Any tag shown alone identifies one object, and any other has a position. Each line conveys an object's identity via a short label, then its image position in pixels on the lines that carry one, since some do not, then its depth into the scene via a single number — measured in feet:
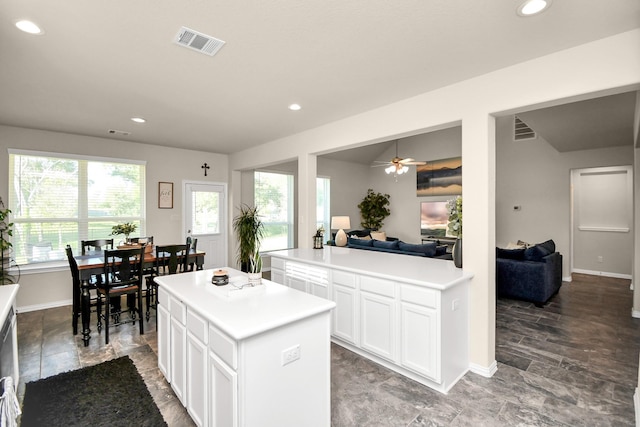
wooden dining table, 10.84
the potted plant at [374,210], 28.43
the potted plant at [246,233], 20.34
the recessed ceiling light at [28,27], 6.43
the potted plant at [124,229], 13.49
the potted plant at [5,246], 12.75
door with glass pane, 20.29
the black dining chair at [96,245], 14.50
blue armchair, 14.66
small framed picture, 18.81
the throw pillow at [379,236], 25.87
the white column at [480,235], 8.76
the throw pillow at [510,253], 15.64
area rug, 6.91
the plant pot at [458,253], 9.50
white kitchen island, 4.98
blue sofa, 14.88
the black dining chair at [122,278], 10.82
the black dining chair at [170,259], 12.60
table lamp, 20.97
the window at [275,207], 23.13
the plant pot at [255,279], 7.51
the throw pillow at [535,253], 15.03
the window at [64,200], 14.71
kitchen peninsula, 7.90
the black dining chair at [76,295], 11.50
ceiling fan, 20.27
